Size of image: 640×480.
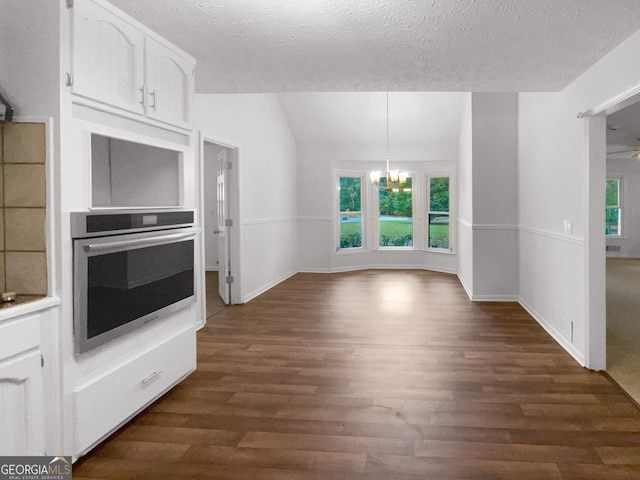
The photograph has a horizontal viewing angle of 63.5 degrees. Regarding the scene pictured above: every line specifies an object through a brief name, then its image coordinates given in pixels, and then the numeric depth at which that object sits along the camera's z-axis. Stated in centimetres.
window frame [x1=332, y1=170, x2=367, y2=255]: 991
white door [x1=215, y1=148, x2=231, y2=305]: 659
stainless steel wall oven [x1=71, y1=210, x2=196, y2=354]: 246
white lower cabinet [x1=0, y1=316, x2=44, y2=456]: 207
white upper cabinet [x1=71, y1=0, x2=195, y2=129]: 250
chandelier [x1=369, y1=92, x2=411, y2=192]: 817
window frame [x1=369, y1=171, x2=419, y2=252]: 1038
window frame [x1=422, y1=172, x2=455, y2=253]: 991
